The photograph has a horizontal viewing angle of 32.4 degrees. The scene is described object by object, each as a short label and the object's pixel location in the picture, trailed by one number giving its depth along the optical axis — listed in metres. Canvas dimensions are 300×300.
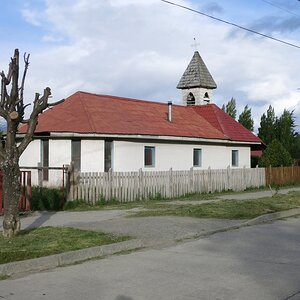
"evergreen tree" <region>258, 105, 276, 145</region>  43.66
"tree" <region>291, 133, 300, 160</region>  43.08
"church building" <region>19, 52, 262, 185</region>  22.55
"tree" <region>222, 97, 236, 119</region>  51.72
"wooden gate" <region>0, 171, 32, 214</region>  15.05
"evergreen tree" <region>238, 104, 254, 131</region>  49.44
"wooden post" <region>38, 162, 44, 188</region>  22.78
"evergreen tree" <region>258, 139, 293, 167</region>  32.41
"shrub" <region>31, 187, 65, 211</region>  17.30
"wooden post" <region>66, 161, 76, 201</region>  18.17
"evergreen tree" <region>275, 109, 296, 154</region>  43.09
